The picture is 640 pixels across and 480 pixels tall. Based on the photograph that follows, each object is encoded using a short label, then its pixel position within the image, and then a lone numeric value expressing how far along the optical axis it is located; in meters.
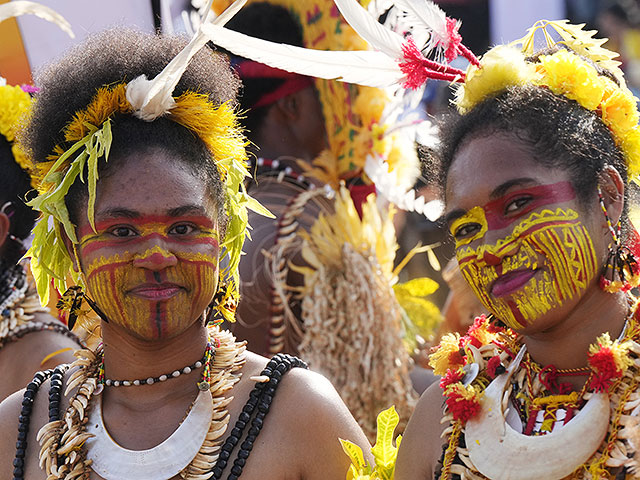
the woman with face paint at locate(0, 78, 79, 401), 3.95
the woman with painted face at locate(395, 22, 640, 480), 2.42
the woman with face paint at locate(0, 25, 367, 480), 2.80
